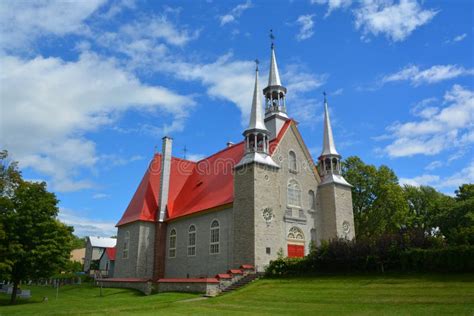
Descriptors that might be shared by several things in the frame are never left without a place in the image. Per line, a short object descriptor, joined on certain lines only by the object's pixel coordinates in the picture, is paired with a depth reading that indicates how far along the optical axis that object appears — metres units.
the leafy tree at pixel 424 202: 45.94
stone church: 26.55
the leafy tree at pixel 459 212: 35.88
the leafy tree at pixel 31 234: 24.81
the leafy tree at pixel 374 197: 36.91
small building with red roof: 51.83
